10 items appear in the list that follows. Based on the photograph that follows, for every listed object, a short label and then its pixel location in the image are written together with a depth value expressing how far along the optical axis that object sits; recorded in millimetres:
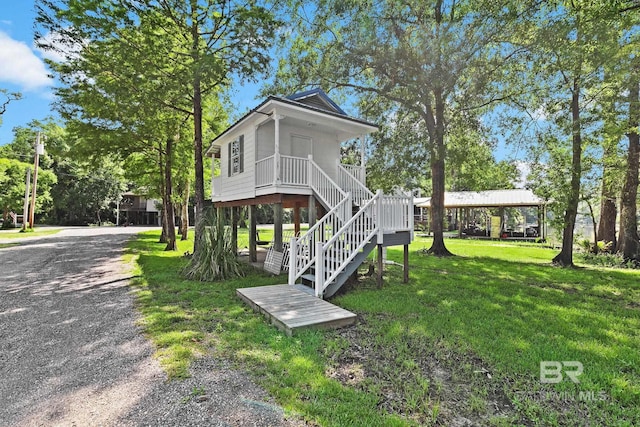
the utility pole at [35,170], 25750
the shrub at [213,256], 9070
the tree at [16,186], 26281
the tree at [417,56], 11797
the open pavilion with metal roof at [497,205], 24991
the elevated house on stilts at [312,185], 7344
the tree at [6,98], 23438
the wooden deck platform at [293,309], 5020
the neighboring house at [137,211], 45438
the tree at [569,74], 8398
